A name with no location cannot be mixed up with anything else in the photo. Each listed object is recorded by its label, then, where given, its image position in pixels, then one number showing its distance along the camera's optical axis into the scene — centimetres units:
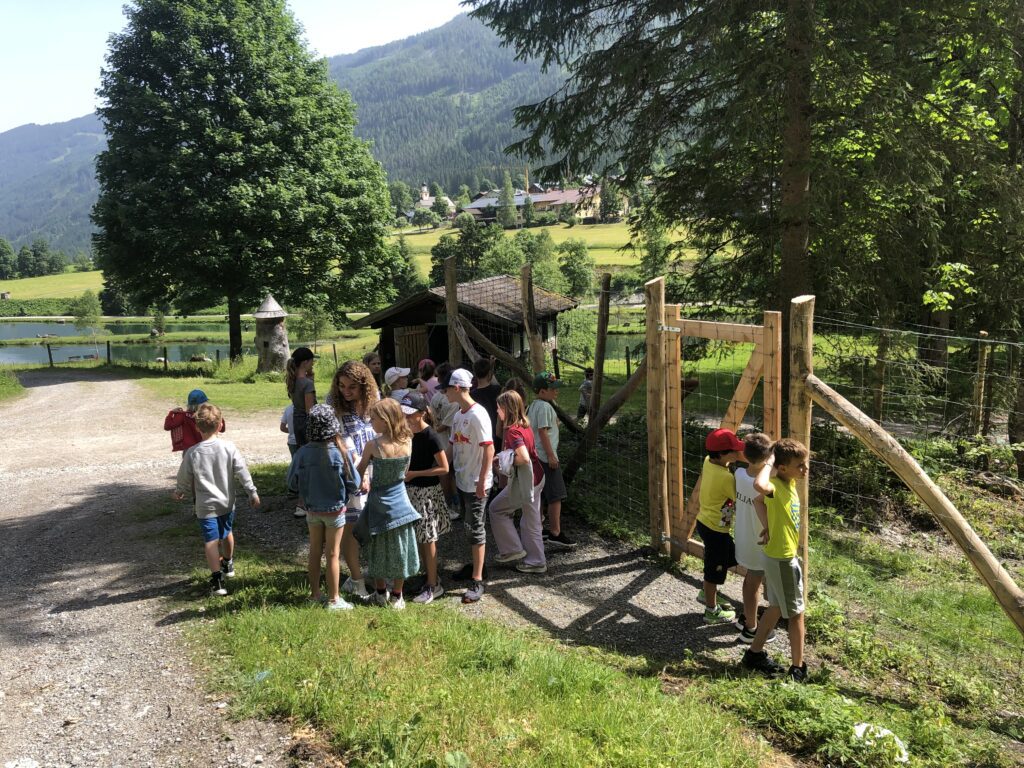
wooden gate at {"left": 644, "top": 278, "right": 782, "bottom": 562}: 613
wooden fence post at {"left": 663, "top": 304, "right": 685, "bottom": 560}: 655
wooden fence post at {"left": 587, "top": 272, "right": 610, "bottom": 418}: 810
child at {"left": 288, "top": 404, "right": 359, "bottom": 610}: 530
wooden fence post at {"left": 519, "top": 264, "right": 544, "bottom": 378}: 823
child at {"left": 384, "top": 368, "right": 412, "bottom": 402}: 746
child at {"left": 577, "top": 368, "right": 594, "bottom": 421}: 1355
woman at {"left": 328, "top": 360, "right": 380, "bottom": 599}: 571
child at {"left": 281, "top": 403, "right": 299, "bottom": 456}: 804
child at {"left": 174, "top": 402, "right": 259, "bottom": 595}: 579
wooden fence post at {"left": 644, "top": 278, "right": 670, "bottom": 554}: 650
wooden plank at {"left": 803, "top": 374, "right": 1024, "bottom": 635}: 430
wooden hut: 1733
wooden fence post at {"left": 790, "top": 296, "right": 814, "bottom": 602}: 517
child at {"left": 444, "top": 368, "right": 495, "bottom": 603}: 591
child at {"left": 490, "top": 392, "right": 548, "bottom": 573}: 632
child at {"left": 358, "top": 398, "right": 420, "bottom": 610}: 532
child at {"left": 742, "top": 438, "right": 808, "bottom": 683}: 475
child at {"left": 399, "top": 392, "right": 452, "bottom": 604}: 564
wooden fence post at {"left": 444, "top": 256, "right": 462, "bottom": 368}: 925
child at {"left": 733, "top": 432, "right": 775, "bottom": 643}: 498
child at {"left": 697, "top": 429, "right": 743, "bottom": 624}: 547
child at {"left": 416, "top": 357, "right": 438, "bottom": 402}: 800
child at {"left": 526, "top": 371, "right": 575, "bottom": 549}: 692
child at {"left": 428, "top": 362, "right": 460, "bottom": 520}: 709
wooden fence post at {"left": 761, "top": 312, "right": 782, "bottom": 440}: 543
